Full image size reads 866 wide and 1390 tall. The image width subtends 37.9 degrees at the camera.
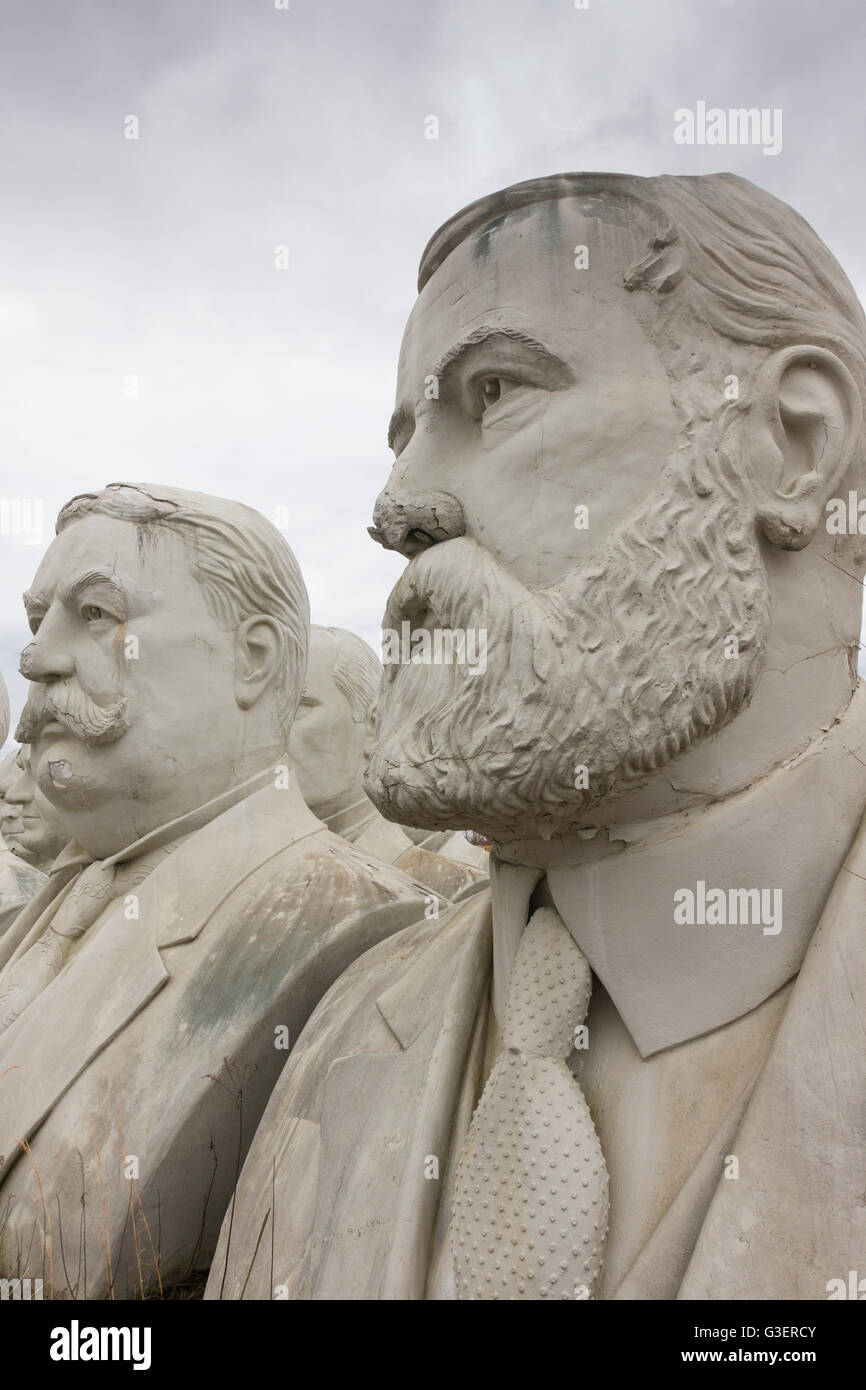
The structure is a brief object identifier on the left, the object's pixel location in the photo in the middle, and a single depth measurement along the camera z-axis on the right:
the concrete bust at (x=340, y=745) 7.23
